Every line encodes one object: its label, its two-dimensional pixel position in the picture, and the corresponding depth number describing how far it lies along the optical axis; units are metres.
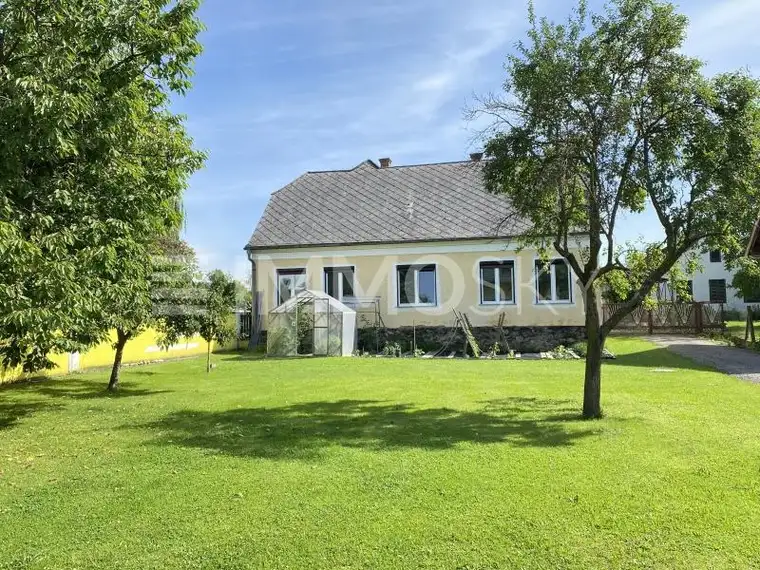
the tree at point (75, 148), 6.00
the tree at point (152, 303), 11.29
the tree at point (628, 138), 8.23
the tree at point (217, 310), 14.25
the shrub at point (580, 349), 19.05
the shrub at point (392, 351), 20.62
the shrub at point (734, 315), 42.84
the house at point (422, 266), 21.59
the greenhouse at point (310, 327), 20.50
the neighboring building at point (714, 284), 48.31
